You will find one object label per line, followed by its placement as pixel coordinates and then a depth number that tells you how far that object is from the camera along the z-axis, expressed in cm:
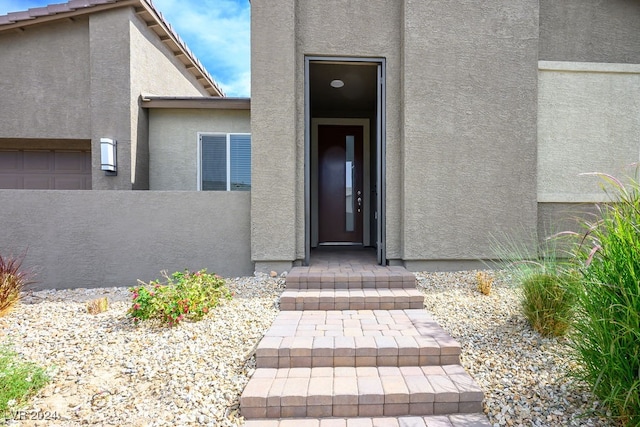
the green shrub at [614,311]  203
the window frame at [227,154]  732
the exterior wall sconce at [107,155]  664
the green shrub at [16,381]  230
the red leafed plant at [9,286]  390
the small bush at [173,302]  341
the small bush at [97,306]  394
